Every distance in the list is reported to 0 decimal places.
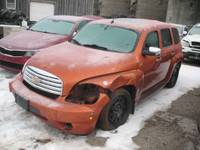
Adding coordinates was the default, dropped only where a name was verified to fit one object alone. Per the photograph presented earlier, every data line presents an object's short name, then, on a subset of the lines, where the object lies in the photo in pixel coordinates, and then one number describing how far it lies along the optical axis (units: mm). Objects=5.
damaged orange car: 3172
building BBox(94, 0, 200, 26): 24406
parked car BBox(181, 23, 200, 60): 9688
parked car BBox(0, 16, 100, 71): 5711
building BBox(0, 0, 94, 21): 18359
